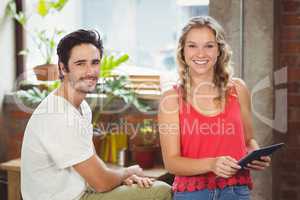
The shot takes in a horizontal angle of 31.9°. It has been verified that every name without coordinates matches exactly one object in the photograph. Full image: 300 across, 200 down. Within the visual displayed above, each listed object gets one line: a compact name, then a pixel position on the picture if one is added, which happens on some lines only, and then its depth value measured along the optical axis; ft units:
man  7.48
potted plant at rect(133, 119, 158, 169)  11.30
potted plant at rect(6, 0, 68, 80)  12.42
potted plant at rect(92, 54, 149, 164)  11.49
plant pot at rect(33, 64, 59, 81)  12.62
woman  7.64
